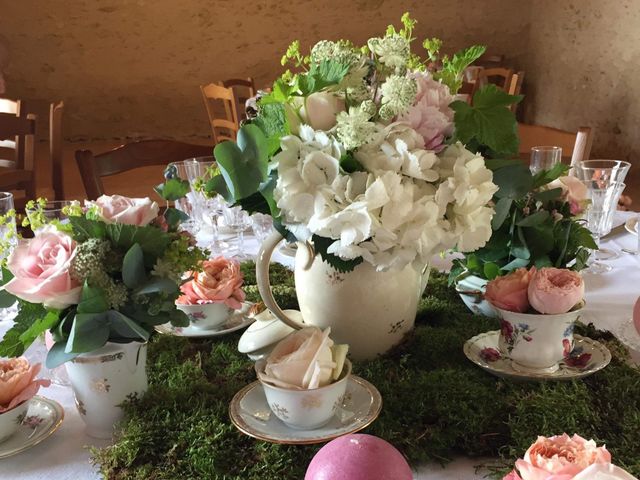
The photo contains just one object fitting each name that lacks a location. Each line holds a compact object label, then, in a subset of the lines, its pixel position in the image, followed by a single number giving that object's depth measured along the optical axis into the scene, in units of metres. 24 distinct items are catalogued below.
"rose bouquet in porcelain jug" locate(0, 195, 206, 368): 0.75
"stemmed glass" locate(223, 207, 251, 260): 1.45
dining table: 0.76
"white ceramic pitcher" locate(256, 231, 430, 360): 0.91
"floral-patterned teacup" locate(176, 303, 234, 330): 1.04
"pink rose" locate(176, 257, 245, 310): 1.05
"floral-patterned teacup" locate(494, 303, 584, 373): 0.86
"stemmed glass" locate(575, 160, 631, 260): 1.39
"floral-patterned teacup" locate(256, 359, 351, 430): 0.74
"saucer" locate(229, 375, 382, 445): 0.75
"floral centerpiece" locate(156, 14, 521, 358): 0.73
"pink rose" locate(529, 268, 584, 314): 0.83
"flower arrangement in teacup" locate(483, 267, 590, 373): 0.84
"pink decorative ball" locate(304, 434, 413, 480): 0.57
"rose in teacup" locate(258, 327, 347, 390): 0.75
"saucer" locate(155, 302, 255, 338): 1.05
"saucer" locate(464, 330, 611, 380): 0.87
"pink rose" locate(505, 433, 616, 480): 0.46
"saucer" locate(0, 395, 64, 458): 0.80
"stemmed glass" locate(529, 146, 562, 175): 1.55
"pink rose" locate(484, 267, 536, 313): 0.86
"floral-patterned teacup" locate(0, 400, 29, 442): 0.79
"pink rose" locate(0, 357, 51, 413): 0.79
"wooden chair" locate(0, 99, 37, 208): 2.28
